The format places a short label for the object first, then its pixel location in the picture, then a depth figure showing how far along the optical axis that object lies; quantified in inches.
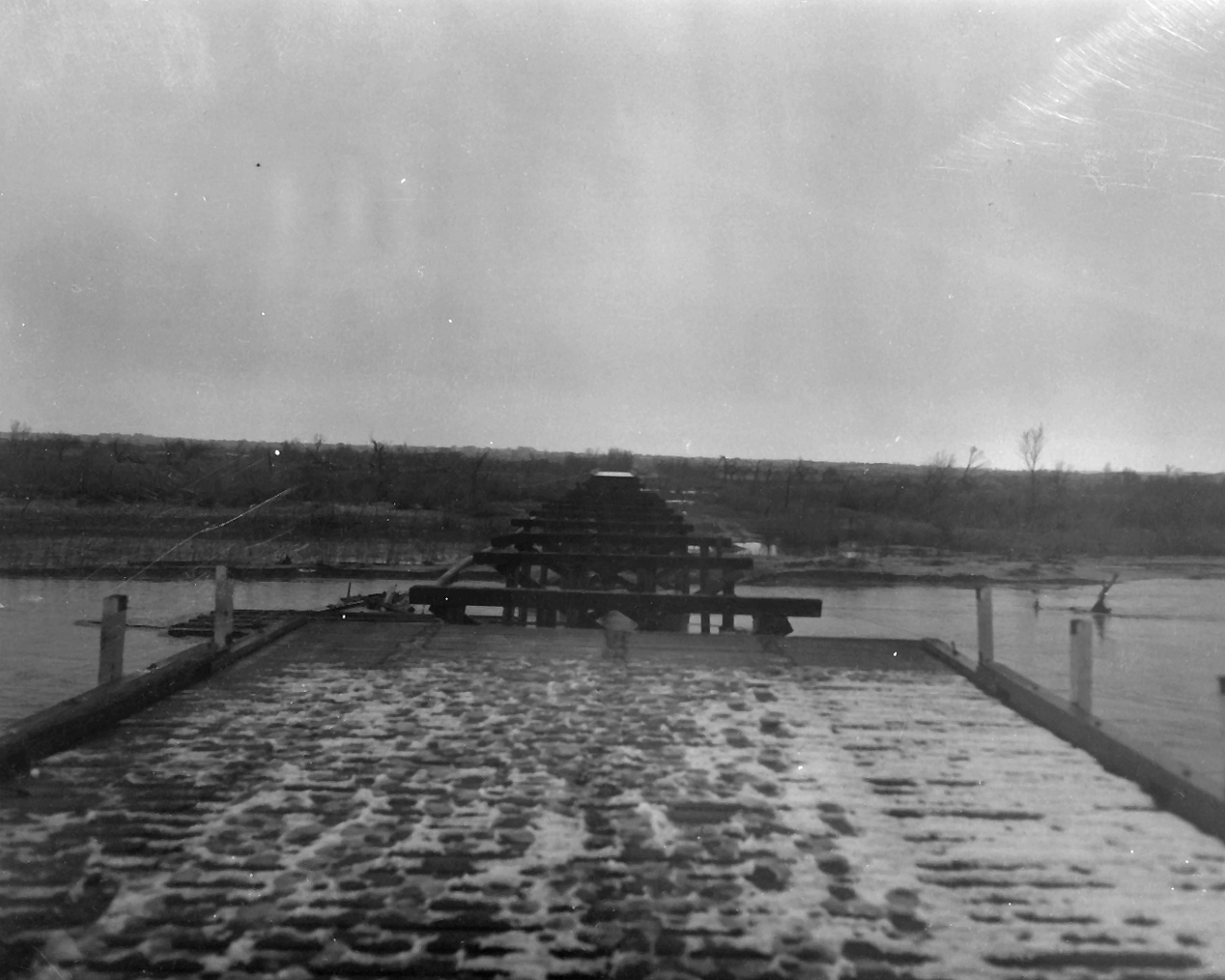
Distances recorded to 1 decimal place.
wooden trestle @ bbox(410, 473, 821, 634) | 387.5
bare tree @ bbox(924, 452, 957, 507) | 2155.5
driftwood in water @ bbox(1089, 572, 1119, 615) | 931.3
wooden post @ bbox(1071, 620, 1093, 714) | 239.1
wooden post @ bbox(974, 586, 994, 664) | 303.3
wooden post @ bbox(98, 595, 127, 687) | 260.7
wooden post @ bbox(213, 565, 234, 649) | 319.6
